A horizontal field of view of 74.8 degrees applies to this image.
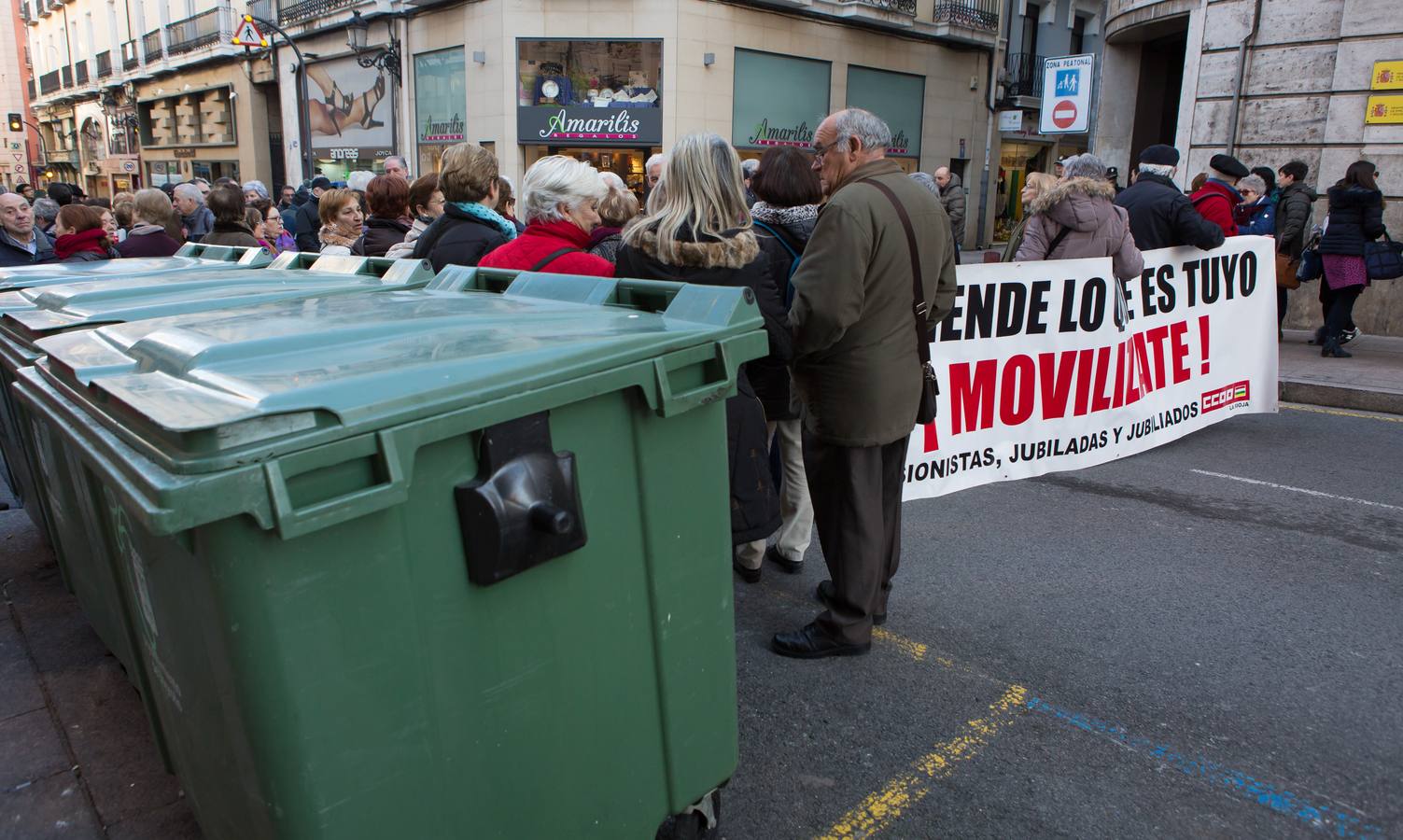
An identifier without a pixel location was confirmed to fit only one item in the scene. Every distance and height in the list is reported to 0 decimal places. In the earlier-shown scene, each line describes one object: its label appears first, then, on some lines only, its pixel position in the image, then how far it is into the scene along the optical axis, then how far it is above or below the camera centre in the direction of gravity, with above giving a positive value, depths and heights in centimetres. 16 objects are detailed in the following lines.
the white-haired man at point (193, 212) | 820 -15
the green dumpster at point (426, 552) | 142 -62
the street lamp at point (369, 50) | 2153 +339
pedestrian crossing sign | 1761 +305
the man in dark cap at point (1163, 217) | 575 -7
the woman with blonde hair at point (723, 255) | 295 -17
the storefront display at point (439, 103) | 2027 +210
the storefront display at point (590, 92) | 1869 +214
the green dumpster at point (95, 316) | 257 -36
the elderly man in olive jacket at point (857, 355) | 298 -51
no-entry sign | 1202 +144
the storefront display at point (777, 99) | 1972 +222
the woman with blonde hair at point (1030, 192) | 589 +8
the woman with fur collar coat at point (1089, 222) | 532 -10
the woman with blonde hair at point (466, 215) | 441 -8
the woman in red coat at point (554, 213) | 334 -5
